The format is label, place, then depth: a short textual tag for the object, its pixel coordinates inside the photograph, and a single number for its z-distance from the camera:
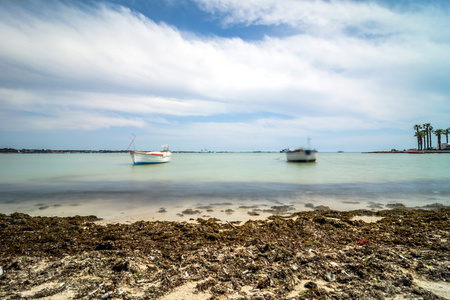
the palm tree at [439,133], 120.38
